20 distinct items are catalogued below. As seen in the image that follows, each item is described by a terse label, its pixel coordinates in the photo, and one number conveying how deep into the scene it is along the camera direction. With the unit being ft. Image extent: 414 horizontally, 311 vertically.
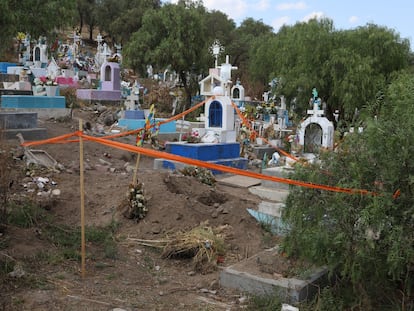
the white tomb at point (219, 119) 47.55
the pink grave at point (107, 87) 73.97
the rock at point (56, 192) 26.72
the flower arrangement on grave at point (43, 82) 60.95
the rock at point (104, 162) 38.67
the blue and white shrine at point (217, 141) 43.21
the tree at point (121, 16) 152.05
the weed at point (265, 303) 15.60
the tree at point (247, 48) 129.49
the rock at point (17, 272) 16.17
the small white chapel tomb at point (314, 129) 47.09
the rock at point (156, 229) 23.53
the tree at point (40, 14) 23.29
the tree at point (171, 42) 90.17
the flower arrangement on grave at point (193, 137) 45.73
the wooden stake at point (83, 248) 17.46
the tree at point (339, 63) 71.67
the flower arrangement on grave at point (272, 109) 74.61
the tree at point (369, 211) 13.98
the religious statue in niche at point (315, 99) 51.48
